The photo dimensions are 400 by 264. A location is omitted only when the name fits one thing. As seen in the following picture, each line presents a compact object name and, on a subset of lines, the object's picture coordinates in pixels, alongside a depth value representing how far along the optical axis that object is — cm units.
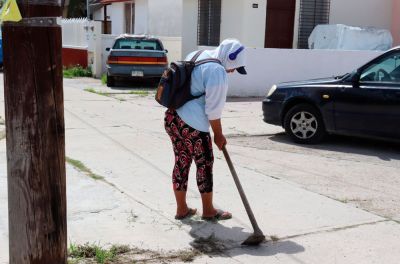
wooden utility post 289
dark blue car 791
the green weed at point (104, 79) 1816
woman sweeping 448
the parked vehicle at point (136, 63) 1634
